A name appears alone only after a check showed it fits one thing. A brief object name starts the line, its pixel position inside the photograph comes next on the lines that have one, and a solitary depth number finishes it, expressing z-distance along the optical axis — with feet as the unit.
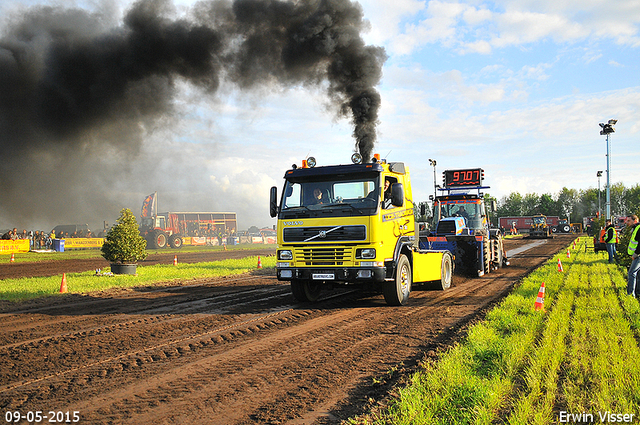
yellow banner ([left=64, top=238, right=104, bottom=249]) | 132.26
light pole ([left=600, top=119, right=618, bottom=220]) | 120.16
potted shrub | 48.16
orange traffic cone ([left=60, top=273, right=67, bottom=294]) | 38.00
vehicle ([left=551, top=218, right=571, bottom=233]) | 225.87
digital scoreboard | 53.47
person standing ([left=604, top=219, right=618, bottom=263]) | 53.21
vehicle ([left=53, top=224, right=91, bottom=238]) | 173.06
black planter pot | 50.34
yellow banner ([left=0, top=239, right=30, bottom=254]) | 106.79
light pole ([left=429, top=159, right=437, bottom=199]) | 120.38
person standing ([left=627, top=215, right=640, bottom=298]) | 28.04
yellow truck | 27.76
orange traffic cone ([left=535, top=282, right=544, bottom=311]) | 25.54
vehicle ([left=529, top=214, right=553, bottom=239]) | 164.66
